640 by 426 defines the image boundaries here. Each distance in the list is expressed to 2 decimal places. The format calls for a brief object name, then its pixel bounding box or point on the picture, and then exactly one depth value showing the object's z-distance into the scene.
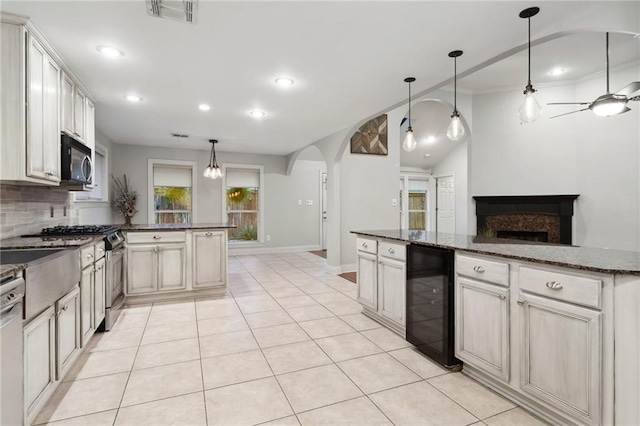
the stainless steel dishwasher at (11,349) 1.28
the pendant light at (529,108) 2.10
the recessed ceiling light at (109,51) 2.40
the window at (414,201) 8.66
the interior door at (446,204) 8.27
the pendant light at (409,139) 3.03
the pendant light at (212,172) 5.43
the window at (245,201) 7.29
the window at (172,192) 6.56
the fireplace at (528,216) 4.83
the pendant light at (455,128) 2.64
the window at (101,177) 5.02
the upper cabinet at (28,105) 2.03
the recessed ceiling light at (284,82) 3.01
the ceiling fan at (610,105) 2.87
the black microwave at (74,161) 2.66
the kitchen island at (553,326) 1.37
